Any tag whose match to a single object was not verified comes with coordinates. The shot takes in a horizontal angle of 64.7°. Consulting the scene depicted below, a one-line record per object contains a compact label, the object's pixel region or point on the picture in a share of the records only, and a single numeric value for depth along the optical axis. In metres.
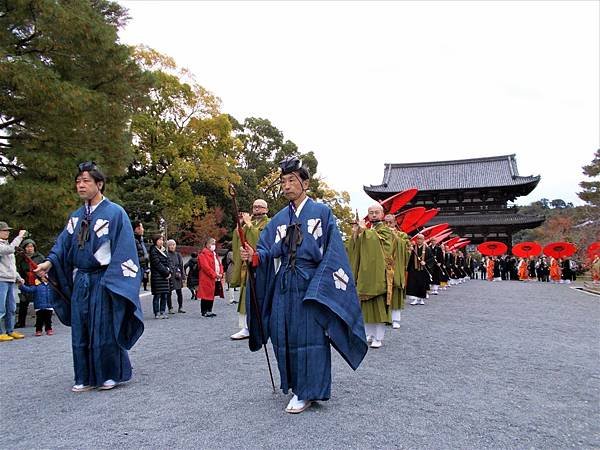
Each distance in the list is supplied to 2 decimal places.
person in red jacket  9.92
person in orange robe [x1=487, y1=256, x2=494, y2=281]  31.62
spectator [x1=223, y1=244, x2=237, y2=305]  15.84
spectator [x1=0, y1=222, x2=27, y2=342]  7.36
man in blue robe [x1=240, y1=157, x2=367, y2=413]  3.79
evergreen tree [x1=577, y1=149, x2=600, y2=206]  32.09
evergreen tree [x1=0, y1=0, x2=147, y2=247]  8.64
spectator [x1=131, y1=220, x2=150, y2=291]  7.99
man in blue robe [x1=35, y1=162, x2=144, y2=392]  4.39
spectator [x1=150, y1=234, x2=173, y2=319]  9.80
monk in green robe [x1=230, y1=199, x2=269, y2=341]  7.22
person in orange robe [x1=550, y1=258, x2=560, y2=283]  27.86
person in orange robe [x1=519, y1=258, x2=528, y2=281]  30.39
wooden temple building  37.31
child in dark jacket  7.75
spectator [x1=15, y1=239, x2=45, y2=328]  8.27
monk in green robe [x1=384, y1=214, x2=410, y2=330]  7.97
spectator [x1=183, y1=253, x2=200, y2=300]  13.48
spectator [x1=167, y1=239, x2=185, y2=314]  10.77
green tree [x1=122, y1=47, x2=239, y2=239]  25.14
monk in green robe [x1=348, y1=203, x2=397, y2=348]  6.19
